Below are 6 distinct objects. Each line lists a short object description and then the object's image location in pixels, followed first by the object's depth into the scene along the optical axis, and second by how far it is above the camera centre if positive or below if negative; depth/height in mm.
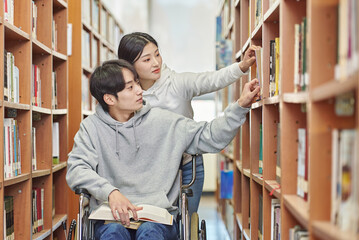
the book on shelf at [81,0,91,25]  4128 +882
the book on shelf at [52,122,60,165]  3475 -215
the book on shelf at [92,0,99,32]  4695 +949
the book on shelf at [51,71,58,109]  3376 +157
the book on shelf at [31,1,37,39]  3051 +589
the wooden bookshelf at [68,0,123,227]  3980 +531
